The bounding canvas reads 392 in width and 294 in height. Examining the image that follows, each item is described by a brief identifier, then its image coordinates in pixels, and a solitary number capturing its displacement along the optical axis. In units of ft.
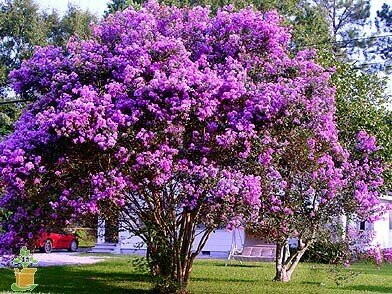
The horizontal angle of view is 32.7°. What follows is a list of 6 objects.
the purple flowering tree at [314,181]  37.14
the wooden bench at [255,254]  81.41
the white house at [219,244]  90.39
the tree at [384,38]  123.82
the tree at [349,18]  128.36
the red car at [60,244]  91.66
